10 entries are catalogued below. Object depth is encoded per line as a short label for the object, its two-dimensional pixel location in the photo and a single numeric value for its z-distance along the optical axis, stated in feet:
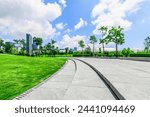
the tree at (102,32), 123.98
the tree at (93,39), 167.98
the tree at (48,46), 179.34
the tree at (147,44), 189.23
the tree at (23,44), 202.97
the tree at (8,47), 208.43
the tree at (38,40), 174.58
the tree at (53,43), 176.46
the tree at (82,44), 204.44
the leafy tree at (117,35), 109.55
